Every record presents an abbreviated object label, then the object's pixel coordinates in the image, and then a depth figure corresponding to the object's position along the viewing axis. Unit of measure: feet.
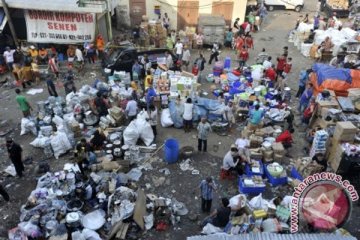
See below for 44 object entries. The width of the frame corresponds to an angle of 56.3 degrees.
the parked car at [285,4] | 81.76
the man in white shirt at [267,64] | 48.75
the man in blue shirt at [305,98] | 42.06
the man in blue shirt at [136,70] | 47.73
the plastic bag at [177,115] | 40.19
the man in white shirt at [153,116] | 37.88
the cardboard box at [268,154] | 34.22
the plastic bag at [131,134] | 36.42
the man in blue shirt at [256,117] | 37.52
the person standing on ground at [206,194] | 27.88
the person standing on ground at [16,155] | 31.60
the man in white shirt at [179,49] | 54.38
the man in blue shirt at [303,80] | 45.78
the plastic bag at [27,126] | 39.17
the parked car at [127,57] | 49.65
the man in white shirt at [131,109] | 39.50
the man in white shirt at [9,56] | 51.96
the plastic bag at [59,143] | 35.40
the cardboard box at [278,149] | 34.40
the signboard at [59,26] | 55.98
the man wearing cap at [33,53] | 54.34
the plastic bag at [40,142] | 36.34
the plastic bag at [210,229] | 26.35
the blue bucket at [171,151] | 34.37
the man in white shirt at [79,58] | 53.52
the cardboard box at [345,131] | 32.48
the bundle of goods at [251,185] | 30.96
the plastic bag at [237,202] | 26.99
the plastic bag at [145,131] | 36.99
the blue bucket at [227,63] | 53.31
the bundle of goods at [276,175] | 32.19
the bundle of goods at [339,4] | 76.95
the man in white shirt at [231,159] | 31.42
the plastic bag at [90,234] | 26.32
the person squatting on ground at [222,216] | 25.34
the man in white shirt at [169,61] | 50.35
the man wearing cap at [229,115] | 40.54
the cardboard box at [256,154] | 33.96
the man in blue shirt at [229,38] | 62.29
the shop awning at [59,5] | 52.70
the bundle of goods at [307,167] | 32.29
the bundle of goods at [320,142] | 33.73
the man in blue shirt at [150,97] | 41.42
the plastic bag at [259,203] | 28.22
